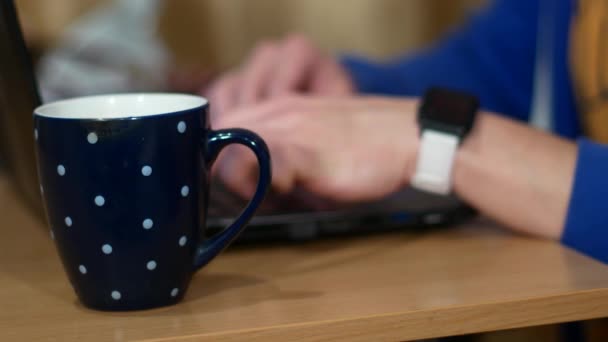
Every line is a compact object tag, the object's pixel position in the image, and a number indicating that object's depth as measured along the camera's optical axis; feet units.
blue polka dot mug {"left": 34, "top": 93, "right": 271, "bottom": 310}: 2.86
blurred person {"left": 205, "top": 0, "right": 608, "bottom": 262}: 3.31
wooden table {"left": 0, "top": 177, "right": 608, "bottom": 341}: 2.88
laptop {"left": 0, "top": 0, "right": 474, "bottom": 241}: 3.17
